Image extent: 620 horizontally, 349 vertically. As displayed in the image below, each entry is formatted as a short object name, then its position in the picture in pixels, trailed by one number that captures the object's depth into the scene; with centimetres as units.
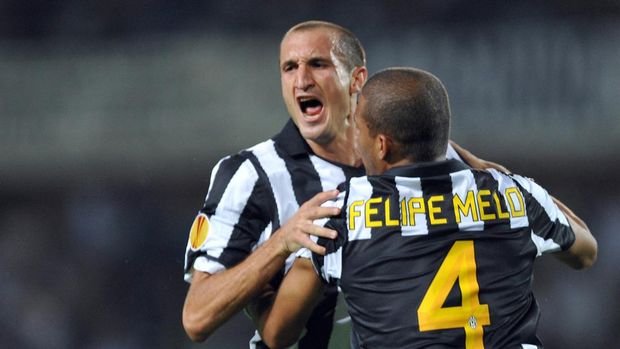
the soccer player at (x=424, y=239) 1583
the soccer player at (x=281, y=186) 1625
